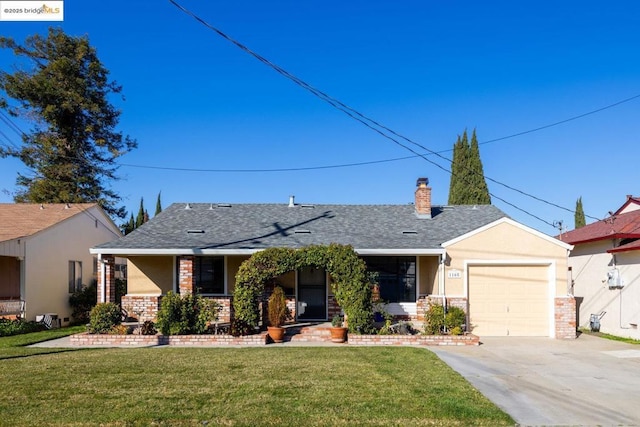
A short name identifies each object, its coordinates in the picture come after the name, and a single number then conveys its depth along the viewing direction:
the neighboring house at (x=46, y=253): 16.17
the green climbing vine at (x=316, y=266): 12.64
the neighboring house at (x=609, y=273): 13.74
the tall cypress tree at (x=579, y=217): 42.53
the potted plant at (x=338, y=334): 12.66
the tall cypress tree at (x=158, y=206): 41.12
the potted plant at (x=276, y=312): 12.71
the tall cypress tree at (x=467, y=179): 35.22
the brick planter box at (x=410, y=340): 12.33
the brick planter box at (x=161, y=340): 12.28
